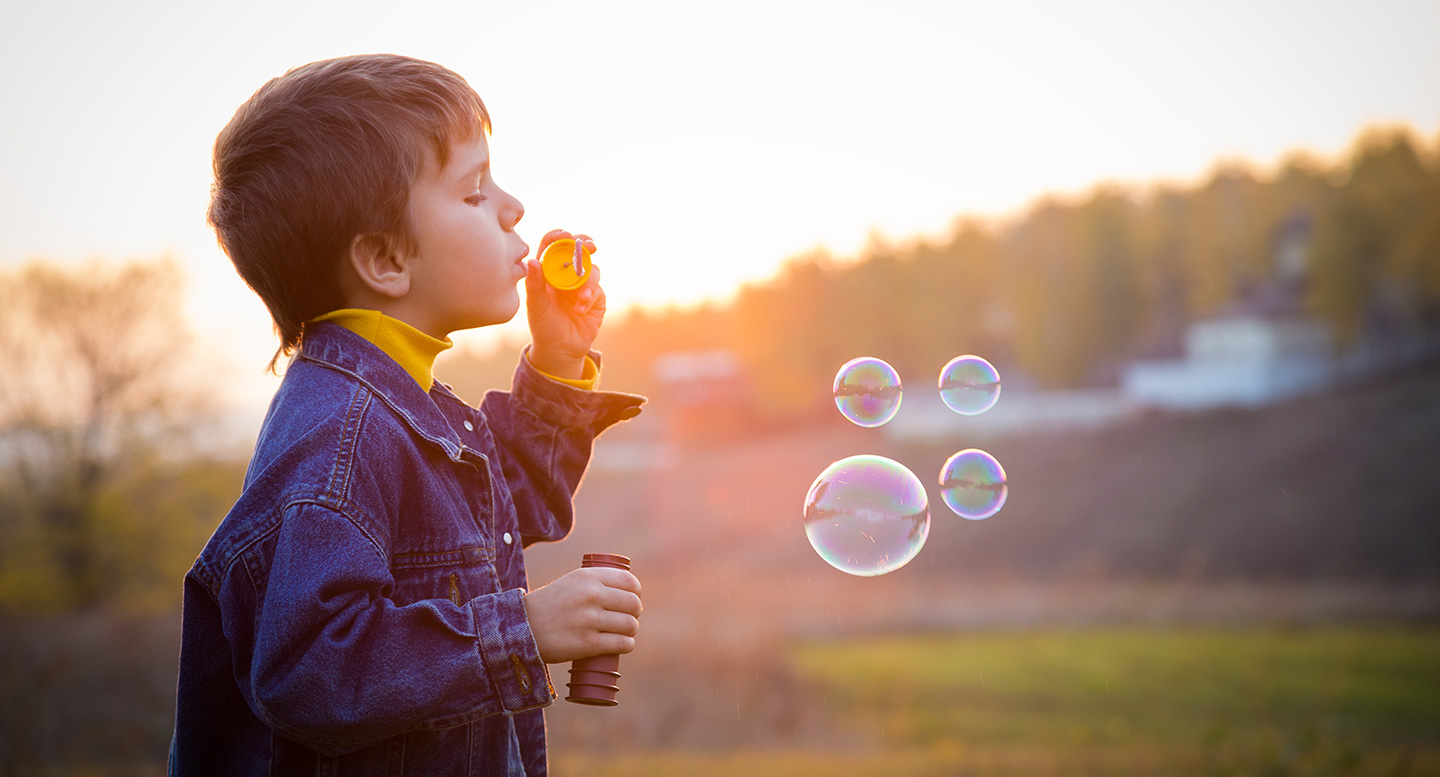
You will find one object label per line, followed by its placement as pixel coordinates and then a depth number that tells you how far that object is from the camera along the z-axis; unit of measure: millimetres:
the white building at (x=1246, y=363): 31594
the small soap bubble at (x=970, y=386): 4137
